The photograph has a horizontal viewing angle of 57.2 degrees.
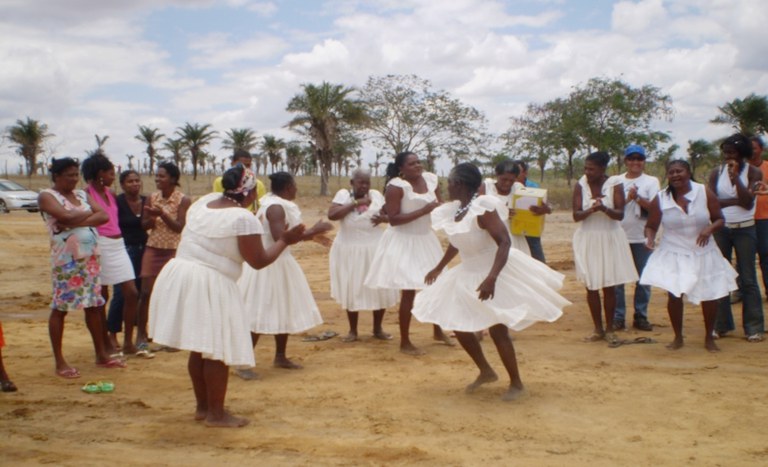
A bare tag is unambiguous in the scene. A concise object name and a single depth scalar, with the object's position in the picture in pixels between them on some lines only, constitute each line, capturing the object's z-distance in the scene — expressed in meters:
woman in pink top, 6.61
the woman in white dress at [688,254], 6.66
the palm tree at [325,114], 44.25
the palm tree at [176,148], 59.66
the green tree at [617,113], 37.50
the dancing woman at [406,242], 6.93
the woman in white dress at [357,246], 7.35
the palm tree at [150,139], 58.69
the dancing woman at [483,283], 5.07
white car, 28.33
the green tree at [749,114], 37.88
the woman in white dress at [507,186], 7.68
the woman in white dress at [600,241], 7.21
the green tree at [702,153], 51.56
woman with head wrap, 4.50
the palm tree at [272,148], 61.31
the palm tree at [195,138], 57.16
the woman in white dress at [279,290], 6.23
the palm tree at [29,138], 53.97
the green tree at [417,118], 44.88
